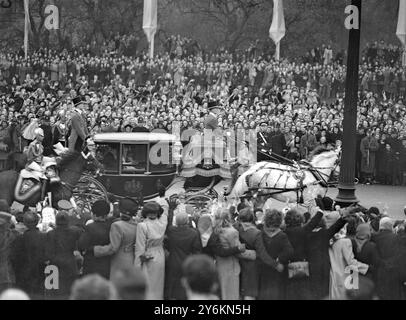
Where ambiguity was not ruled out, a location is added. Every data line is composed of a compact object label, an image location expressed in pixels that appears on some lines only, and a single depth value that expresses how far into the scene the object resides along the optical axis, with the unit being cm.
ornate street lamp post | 2372
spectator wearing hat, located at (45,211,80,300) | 1577
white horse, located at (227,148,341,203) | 2523
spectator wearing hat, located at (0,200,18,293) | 1578
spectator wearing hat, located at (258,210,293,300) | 1542
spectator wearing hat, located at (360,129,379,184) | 3879
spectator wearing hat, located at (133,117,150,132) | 3189
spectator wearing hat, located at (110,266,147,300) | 908
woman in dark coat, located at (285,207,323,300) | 1562
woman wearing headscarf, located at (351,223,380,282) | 1566
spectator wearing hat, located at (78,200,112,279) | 1581
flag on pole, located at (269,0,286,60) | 5114
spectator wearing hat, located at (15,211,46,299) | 1572
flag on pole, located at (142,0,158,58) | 4956
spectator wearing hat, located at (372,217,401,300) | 1577
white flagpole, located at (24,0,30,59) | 5392
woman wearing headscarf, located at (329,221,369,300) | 1558
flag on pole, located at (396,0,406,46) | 4078
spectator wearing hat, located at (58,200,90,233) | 1636
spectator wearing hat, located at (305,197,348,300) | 1577
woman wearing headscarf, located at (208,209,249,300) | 1564
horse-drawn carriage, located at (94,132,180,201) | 2468
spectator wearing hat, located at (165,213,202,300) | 1581
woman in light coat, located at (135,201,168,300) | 1585
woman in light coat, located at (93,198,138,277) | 1578
